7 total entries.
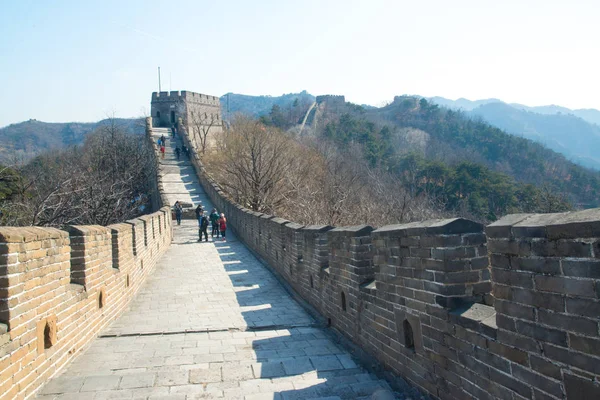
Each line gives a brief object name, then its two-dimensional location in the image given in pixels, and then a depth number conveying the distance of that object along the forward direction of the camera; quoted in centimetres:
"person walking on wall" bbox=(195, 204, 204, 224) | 1955
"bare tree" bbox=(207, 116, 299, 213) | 2516
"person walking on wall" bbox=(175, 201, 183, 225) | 2363
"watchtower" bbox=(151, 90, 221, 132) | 5772
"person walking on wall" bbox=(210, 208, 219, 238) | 1970
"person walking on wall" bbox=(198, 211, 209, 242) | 1798
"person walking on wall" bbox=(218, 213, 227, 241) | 1870
